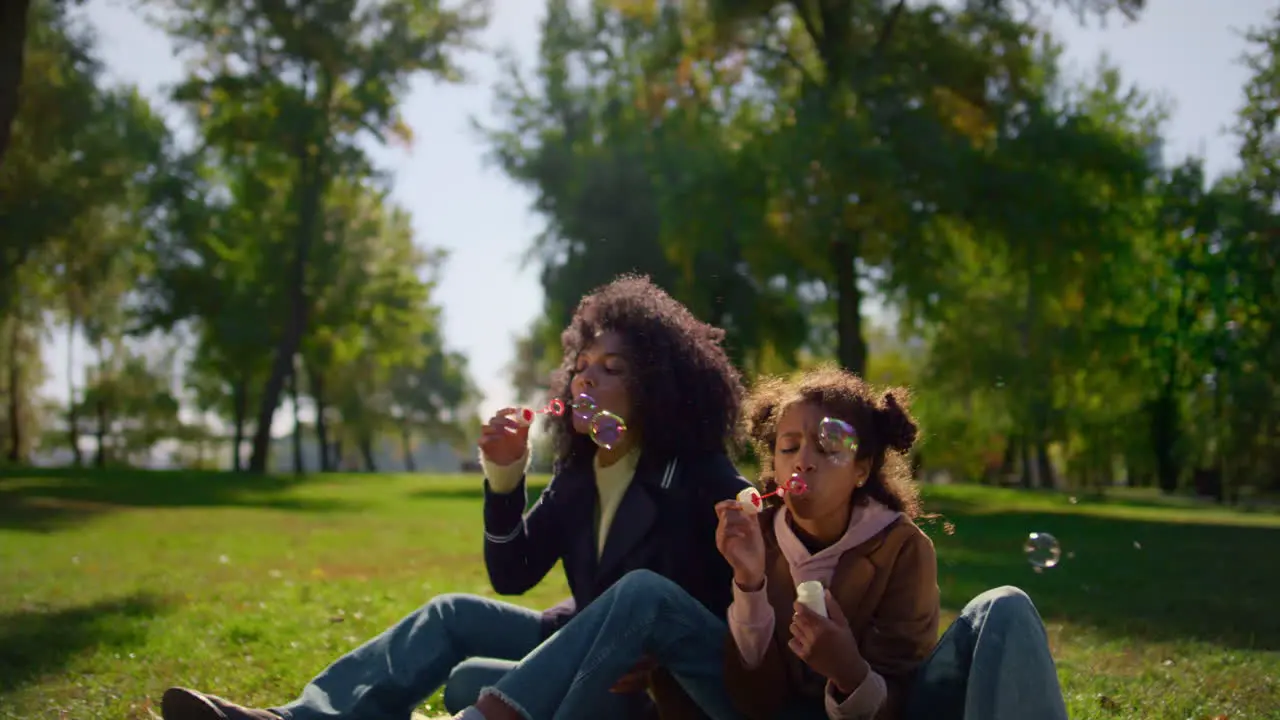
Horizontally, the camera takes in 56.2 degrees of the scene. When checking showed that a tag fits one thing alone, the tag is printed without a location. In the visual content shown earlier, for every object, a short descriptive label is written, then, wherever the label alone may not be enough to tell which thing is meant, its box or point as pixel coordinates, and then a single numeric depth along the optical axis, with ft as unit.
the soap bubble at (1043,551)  14.75
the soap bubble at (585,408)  12.37
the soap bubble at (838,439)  10.24
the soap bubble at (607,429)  12.15
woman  12.07
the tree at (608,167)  76.54
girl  9.35
